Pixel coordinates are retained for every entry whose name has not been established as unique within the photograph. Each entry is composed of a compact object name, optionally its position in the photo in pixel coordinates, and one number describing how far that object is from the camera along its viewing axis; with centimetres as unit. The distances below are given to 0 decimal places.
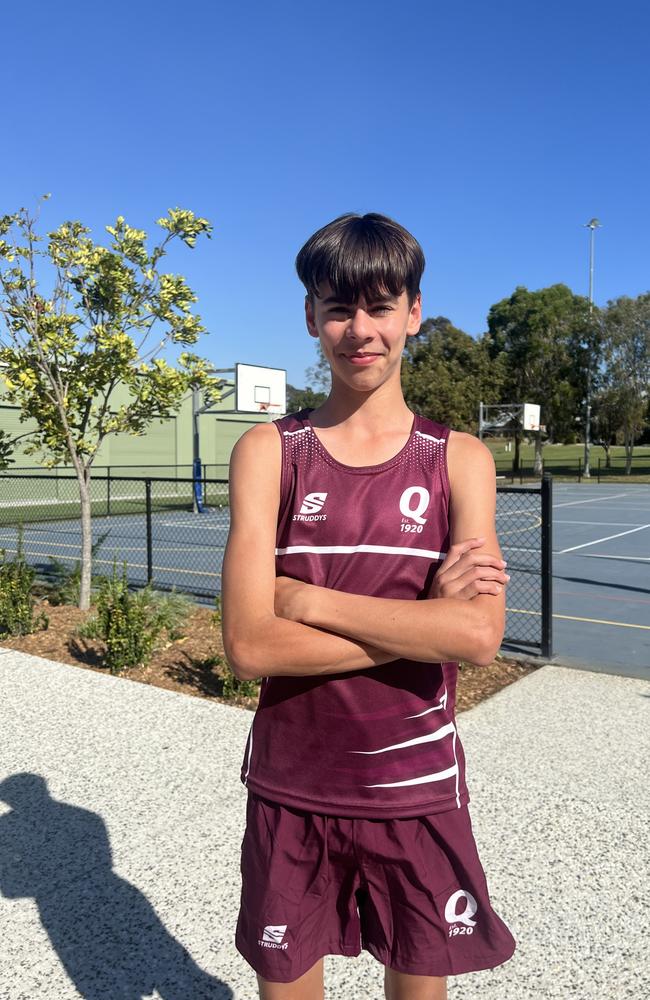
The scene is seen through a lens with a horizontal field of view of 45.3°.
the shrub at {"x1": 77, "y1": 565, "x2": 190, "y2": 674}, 632
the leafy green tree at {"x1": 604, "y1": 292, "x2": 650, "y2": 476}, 4284
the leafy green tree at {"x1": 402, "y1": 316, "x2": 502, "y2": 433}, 4306
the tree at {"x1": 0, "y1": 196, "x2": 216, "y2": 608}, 802
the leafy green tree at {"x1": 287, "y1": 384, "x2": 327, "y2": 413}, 7305
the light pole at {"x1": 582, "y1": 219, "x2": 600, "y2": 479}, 4240
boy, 159
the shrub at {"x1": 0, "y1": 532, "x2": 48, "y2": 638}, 737
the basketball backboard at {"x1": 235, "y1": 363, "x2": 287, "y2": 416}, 2425
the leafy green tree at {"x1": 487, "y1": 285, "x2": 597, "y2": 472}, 4419
